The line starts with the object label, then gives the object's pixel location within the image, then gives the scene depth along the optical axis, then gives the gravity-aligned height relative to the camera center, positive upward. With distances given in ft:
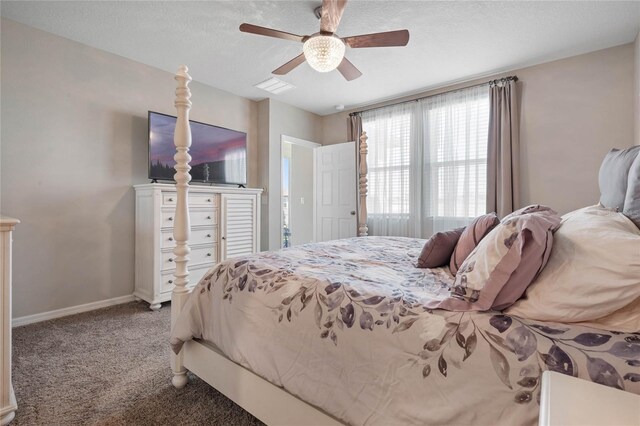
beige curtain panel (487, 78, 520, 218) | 10.95 +2.35
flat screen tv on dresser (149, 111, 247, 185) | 10.57 +2.48
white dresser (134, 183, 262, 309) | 9.71 -0.58
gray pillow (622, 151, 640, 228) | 3.35 +0.20
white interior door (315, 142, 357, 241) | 14.71 +1.16
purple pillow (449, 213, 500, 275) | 4.67 -0.39
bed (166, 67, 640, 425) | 2.47 -1.34
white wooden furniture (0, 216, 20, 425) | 4.38 -1.55
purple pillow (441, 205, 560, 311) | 2.90 -0.52
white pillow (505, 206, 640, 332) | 2.42 -0.55
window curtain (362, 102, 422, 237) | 13.44 +2.08
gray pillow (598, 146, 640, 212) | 4.02 +0.52
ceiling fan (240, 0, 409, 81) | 6.57 +3.93
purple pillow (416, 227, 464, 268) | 5.14 -0.64
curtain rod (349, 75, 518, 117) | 11.12 +5.08
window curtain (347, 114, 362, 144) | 15.20 +4.42
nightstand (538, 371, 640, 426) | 1.57 -1.08
